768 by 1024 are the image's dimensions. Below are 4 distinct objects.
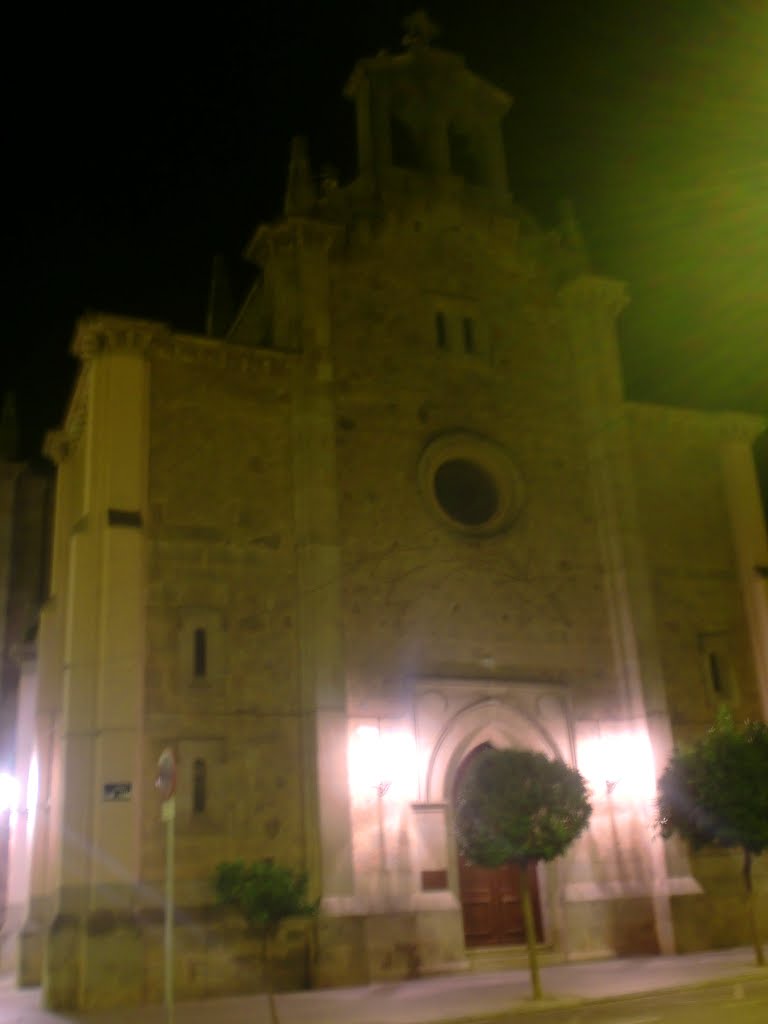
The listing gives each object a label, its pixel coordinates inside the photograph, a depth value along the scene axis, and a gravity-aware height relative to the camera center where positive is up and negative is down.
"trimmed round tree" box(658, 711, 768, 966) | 18.17 +1.17
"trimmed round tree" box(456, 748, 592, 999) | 16.44 +0.93
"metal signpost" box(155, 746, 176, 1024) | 11.72 +1.13
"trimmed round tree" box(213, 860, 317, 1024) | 15.18 -0.12
